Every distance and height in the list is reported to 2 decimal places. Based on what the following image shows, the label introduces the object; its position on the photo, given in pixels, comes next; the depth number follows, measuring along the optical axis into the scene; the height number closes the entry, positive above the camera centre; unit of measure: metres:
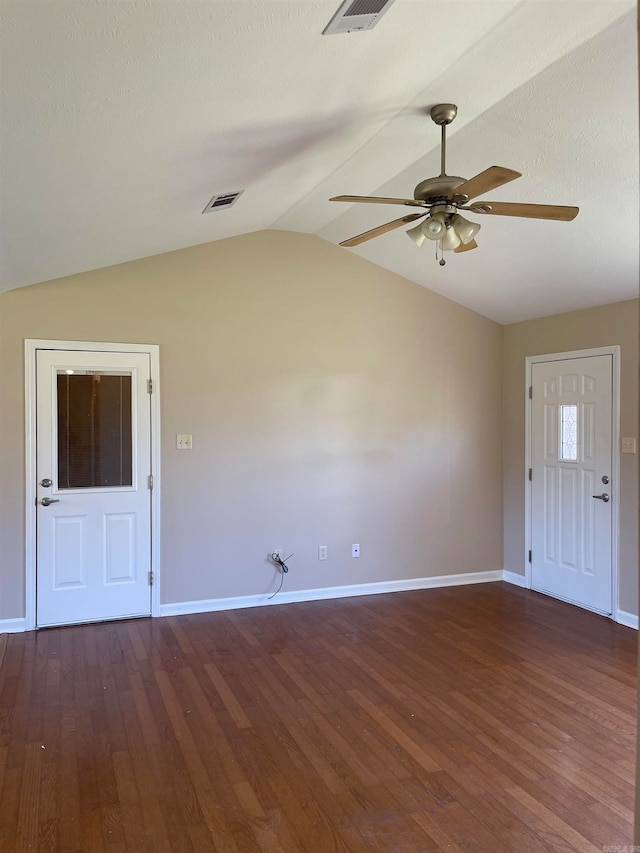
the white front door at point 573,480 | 4.68 -0.40
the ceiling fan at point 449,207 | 2.53 +0.98
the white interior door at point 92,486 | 4.37 -0.40
